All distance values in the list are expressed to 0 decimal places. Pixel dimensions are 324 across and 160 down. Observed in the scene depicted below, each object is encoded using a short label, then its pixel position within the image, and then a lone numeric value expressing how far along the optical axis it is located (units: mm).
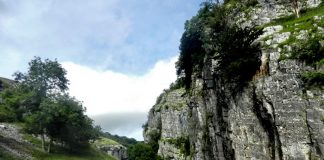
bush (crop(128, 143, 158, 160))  83750
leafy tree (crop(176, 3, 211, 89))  54806
